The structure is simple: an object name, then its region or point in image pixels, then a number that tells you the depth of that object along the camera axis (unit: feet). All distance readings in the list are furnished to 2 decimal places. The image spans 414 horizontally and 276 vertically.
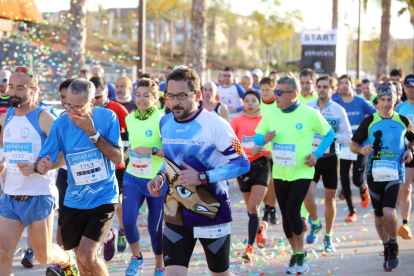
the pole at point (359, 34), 100.52
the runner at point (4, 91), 24.86
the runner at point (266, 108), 26.53
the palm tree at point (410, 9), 86.45
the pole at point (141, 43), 45.68
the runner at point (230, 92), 38.93
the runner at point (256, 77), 44.85
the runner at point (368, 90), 41.37
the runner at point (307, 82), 25.91
